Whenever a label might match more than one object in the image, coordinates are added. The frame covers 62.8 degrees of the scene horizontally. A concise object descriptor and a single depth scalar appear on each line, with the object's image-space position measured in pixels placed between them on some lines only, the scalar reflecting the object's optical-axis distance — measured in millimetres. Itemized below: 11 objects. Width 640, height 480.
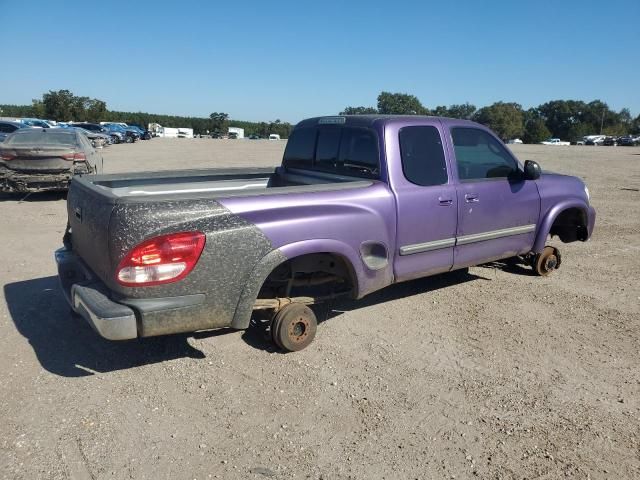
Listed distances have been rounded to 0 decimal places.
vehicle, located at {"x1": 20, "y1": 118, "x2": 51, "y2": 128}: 34156
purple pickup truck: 3277
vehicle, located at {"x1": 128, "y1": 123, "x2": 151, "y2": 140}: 53625
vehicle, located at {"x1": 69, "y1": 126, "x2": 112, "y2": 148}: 32078
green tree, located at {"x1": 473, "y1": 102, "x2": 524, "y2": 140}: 110688
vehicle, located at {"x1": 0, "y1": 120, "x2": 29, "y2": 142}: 19625
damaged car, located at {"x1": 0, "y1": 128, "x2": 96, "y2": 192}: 10336
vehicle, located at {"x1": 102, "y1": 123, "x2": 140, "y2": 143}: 45088
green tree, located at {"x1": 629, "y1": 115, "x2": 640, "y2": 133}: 119875
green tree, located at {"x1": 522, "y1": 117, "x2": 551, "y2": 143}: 119875
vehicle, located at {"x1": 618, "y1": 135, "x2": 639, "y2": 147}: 77312
